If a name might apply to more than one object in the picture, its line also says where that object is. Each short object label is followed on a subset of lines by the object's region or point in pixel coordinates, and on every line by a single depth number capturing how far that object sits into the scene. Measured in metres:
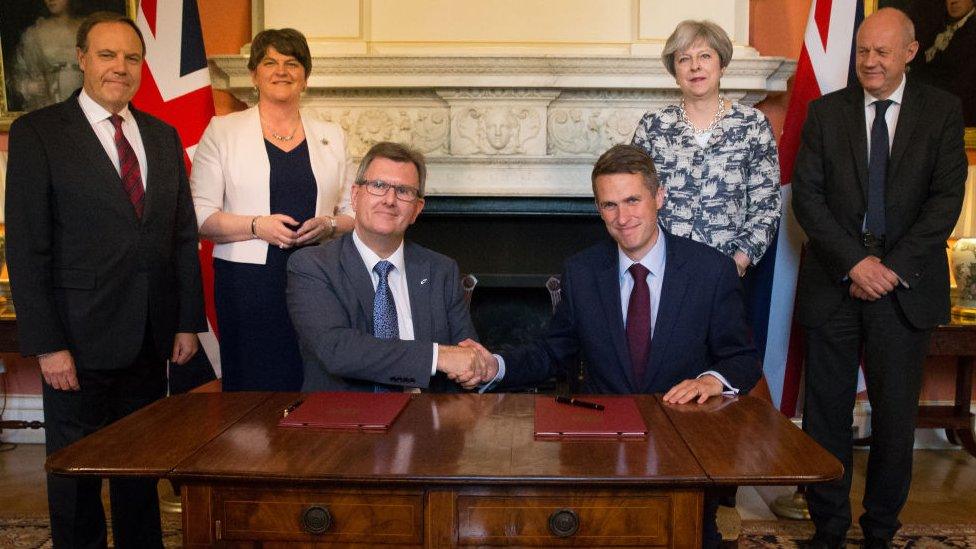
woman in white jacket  2.95
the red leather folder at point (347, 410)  1.77
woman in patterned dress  2.98
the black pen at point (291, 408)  1.85
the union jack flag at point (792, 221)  3.76
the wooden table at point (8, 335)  3.82
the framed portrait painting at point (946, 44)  4.12
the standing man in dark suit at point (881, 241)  2.93
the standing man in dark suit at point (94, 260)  2.40
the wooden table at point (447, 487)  1.49
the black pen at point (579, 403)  1.90
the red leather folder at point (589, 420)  1.71
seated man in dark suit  2.24
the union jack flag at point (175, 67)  3.86
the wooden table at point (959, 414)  4.10
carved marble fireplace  4.03
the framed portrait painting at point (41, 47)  4.22
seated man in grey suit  2.17
